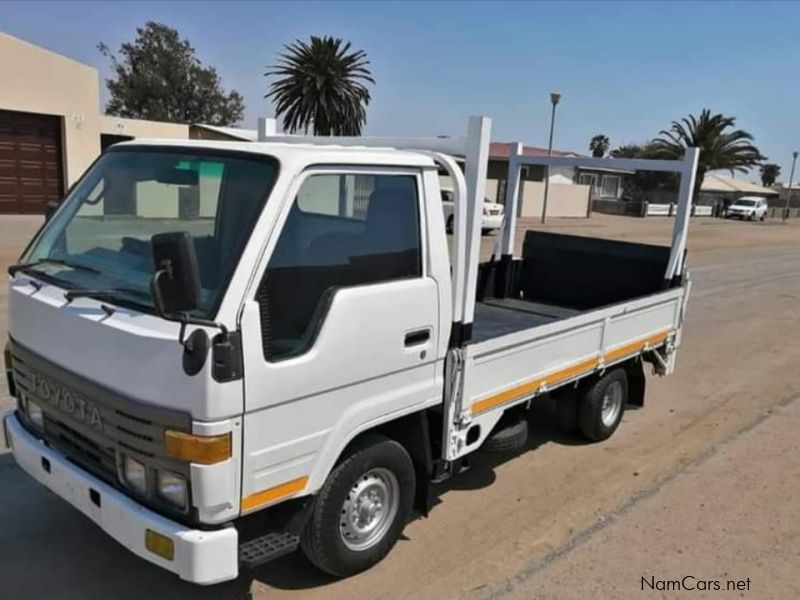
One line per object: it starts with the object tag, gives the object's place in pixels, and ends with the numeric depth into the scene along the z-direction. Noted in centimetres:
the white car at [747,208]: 5222
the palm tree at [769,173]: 10400
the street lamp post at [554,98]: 3031
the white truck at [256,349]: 269
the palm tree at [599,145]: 9156
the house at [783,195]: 8150
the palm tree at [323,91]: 2050
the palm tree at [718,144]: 5128
